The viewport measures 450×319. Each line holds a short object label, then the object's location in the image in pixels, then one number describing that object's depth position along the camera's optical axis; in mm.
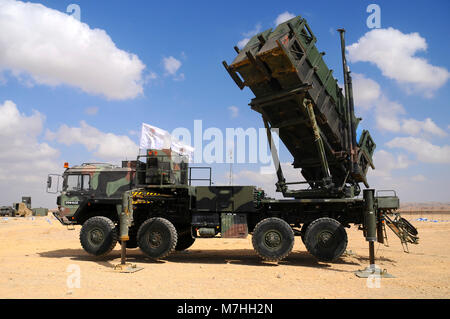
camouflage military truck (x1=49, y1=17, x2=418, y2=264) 9375
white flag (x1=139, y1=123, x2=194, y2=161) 10828
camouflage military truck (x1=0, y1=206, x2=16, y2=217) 40875
